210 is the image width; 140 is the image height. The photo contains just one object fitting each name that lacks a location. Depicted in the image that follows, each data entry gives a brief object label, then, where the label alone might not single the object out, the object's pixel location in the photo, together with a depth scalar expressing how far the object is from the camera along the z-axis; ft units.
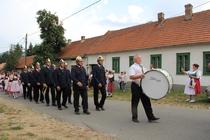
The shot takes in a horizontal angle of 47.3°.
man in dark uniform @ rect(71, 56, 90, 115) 25.40
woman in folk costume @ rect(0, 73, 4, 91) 62.34
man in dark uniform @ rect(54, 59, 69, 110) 30.10
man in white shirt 20.78
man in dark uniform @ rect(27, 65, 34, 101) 38.75
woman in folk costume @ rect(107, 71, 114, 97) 43.62
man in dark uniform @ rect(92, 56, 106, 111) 26.85
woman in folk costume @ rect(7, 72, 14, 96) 46.96
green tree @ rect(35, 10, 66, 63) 91.83
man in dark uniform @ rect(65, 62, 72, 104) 30.39
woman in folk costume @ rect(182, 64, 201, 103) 33.95
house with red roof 50.74
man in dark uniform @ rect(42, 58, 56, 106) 31.74
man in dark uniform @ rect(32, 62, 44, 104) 36.01
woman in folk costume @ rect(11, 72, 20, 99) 46.14
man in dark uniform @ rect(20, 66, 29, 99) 41.35
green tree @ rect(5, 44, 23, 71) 129.11
